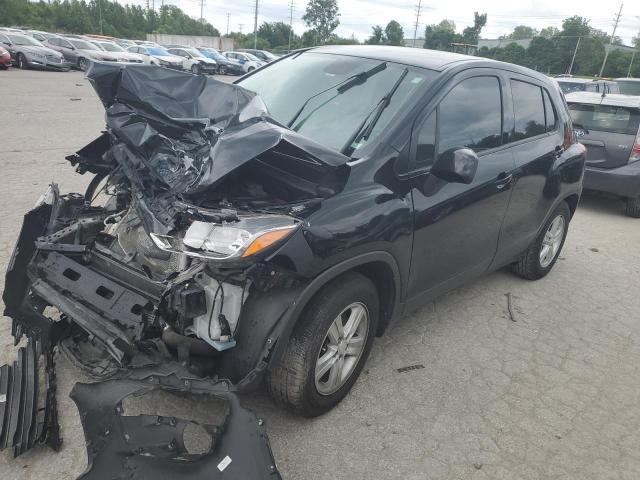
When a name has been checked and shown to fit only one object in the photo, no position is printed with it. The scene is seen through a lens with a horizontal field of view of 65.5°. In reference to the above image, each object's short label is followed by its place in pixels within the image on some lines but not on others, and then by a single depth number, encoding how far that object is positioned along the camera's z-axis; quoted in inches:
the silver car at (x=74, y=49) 1089.4
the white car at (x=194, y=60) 1318.9
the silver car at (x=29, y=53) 961.5
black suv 90.7
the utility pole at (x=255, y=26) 2444.6
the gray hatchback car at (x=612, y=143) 291.9
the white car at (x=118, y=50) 1063.0
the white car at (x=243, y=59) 1472.7
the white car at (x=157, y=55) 1195.3
